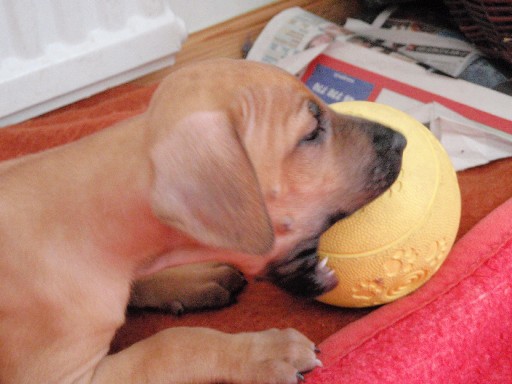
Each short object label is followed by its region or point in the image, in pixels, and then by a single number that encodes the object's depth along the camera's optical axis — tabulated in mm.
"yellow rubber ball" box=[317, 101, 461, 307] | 905
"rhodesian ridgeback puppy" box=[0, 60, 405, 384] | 868
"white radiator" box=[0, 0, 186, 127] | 1118
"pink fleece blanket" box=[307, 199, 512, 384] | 901
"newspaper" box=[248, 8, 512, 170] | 1090
